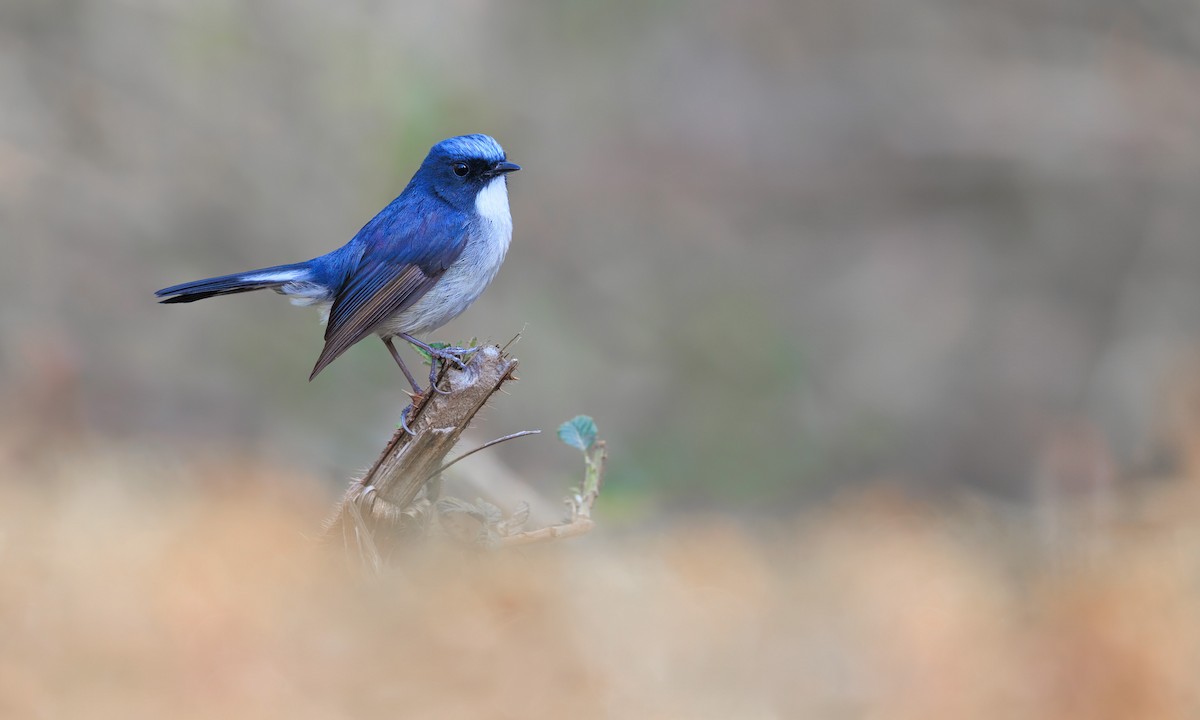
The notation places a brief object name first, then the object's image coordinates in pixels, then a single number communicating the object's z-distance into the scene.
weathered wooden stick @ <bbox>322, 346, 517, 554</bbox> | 5.61
